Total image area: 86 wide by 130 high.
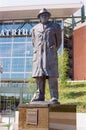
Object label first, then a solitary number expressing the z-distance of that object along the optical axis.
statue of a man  8.02
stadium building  49.84
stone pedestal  7.43
